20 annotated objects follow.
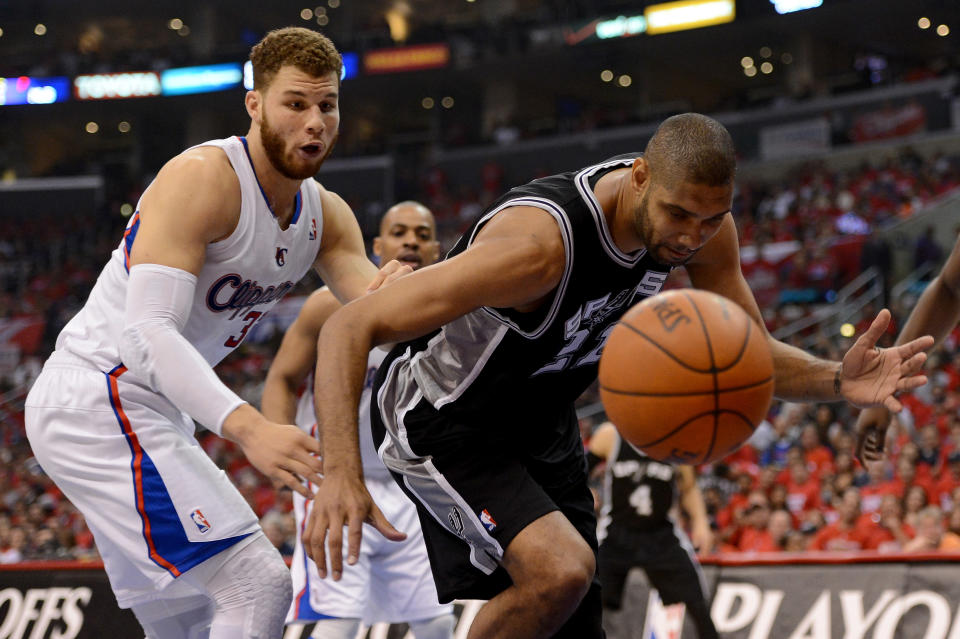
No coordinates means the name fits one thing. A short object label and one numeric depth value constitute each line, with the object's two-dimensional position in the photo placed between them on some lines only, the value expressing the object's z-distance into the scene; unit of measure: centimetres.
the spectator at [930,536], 729
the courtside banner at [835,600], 489
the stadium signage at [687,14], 2422
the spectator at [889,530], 809
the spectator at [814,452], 1050
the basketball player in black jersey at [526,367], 260
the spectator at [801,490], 968
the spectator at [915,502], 842
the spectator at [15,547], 1158
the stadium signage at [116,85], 2866
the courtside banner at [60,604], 612
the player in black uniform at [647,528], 579
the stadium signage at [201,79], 2809
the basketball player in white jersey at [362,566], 456
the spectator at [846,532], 835
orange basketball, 272
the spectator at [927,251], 1497
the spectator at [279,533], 874
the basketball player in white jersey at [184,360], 289
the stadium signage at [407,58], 2723
